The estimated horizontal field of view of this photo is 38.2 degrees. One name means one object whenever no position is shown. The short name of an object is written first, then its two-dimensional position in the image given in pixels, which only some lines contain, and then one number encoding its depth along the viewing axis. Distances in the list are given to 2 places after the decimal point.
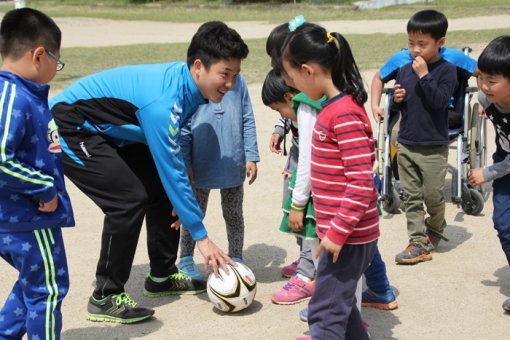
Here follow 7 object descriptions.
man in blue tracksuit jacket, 4.08
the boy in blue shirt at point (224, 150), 4.93
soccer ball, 4.46
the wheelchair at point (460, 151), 6.23
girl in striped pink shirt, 3.24
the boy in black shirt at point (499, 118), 4.20
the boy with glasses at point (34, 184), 3.48
